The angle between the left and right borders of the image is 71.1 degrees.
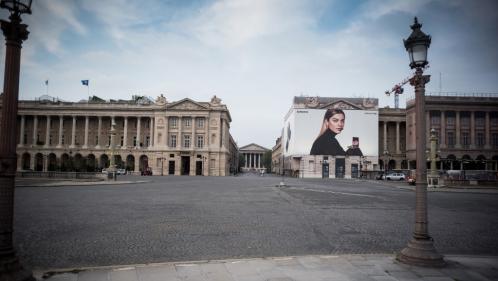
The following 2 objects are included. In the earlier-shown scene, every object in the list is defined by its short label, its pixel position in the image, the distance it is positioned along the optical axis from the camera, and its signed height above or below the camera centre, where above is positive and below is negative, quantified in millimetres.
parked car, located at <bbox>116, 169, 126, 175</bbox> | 73344 -3466
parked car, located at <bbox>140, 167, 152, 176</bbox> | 76125 -3605
